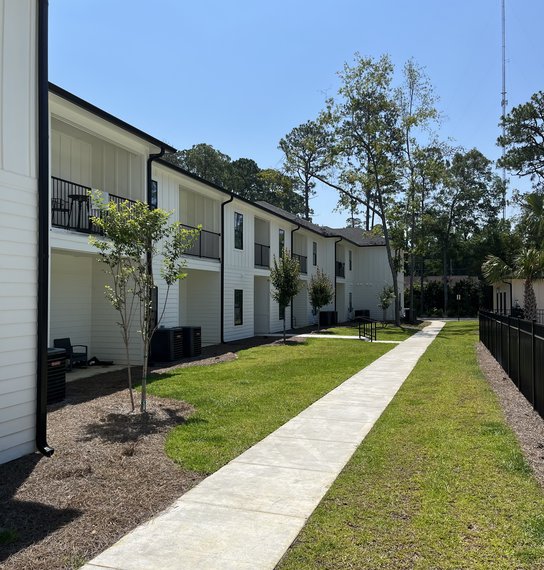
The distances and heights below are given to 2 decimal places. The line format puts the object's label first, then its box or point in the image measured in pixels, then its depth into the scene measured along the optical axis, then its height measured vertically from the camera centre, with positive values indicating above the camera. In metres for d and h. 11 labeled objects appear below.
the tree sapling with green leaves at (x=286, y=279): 19.75 +0.97
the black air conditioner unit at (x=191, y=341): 14.85 -1.01
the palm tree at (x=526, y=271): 20.27 +1.41
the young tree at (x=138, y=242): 7.78 +0.97
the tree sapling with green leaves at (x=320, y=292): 23.59 +0.57
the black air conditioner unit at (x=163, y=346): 13.94 -1.05
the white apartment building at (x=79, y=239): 5.74 +1.54
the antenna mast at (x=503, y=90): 34.96 +15.85
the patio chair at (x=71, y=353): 12.39 -1.13
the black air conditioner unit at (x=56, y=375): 8.60 -1.14
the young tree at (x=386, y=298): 34.69 +0.44
